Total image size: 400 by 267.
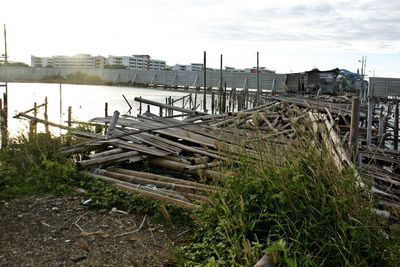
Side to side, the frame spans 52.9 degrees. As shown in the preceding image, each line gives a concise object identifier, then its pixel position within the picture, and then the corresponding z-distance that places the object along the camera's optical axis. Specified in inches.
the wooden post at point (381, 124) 477.1
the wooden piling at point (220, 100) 1071.6
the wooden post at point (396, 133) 615.6
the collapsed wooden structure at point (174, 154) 217.3
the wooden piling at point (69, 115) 468.4
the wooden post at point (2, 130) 346.0
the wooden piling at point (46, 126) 326.0
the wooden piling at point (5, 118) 364.1
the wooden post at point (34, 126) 326.0
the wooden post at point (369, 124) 395.1
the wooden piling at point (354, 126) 259.0
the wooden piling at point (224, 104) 1077.1
